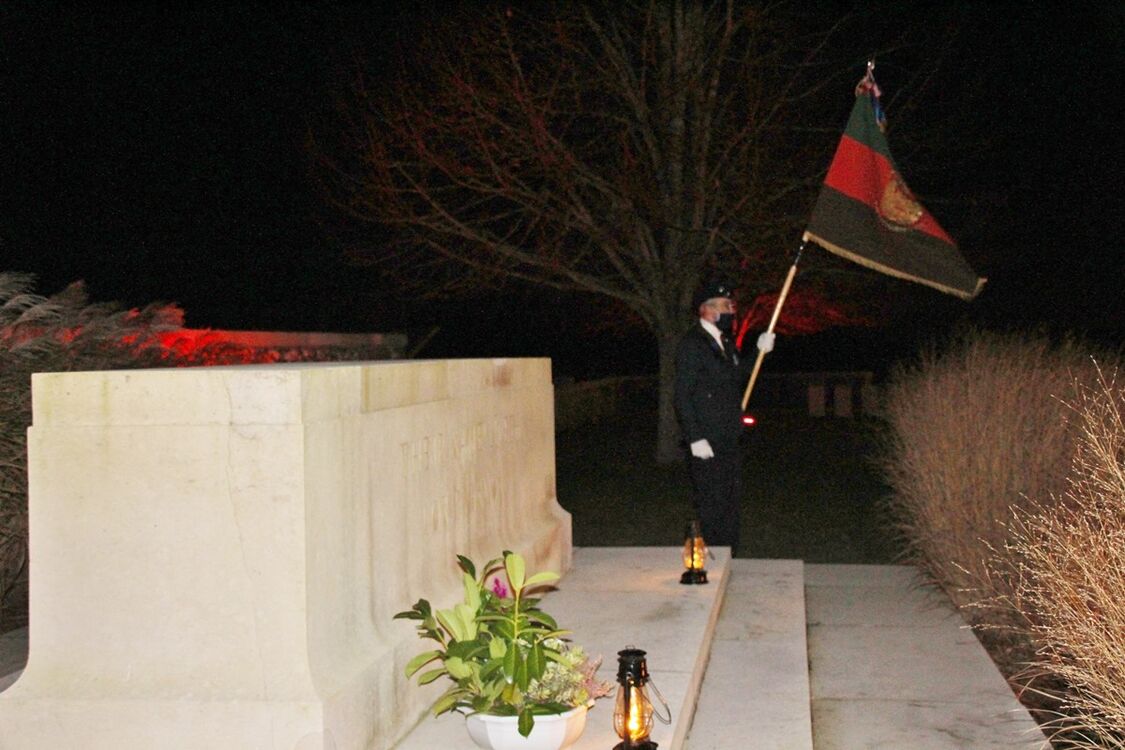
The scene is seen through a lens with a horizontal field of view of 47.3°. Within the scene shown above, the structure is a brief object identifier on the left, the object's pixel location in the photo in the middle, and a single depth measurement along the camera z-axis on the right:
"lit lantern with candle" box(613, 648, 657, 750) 4.59
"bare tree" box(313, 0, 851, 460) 17.94
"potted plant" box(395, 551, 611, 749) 4.55
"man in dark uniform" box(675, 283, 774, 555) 9.19
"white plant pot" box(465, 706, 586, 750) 4.54
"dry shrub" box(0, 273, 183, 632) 6.97
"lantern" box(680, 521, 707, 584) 8.11
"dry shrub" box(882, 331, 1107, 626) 8.58
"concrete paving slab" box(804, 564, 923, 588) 9.77
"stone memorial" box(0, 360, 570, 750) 4.23
